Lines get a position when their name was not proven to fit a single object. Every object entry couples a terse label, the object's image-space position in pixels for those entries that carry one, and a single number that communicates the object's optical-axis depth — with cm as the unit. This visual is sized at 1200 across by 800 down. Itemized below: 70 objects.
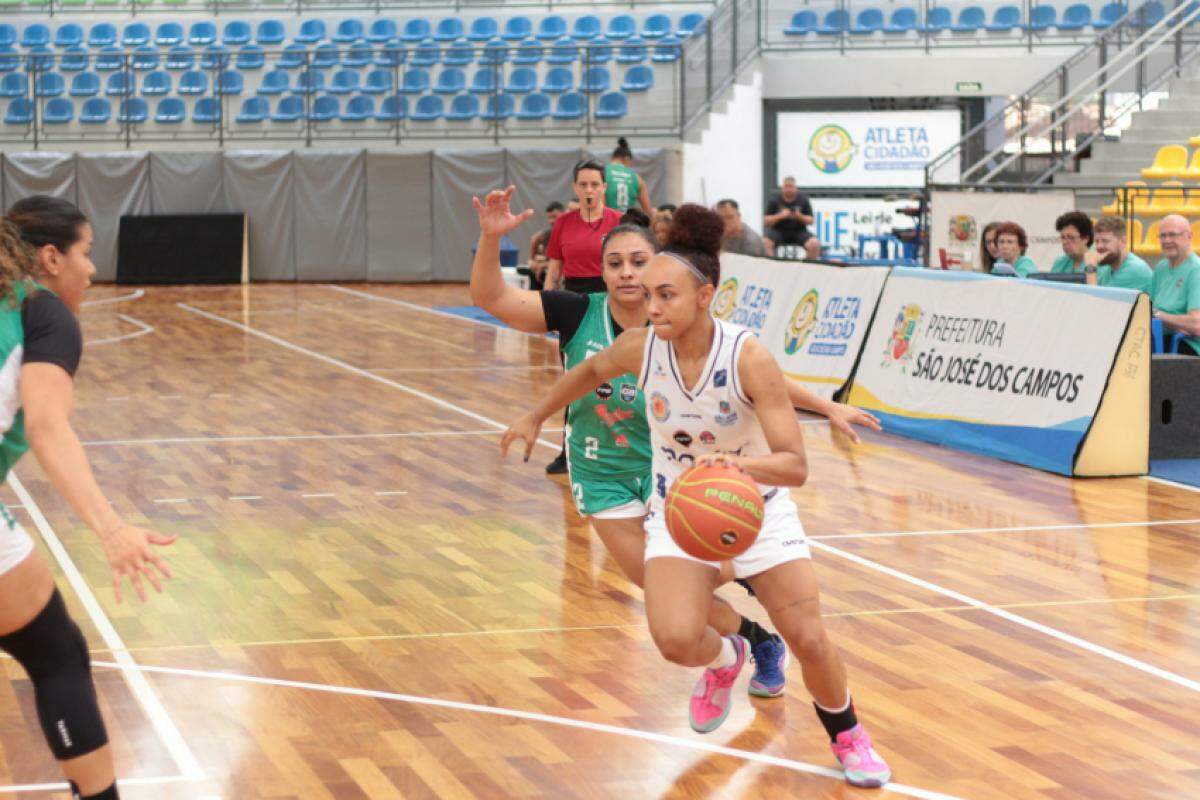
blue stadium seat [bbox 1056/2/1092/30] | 2791
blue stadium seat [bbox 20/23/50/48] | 3178
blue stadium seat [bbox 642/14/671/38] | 2977
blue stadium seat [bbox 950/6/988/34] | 2805
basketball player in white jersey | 486
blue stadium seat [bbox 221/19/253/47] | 3136
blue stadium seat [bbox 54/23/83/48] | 3203
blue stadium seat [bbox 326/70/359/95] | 2956
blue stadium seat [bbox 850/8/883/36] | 2842
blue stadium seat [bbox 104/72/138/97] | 3041
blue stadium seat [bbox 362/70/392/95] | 2950
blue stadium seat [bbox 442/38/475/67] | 2925
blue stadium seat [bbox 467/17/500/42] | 3059
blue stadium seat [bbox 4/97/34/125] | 3025
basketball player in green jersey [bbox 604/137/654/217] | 1237
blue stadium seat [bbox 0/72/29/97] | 3024
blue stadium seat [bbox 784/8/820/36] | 2861
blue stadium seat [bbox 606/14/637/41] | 3021
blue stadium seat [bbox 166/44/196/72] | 3020
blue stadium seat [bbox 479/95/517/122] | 2912
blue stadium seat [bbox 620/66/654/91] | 2818
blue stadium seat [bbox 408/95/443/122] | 2936
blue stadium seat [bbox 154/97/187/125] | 3019
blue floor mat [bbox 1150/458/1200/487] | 1027
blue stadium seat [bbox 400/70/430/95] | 2933
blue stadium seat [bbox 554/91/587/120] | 2867
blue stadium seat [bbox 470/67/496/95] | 2909
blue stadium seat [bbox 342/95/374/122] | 2955
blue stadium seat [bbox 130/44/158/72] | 3016
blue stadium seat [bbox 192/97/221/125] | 3011
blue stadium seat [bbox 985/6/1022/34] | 2803
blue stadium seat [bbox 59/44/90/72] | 3061
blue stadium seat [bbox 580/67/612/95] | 2862
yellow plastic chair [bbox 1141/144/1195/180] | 1989
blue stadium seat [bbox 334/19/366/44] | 3089
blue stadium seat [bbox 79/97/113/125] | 3041
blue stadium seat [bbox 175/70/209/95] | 3009
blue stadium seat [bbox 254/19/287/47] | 3102
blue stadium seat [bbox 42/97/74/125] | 3044
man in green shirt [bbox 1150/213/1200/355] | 1121
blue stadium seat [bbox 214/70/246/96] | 3000
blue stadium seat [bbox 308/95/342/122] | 2973
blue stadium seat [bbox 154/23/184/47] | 3167
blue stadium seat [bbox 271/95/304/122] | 2986
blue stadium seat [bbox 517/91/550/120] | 2894
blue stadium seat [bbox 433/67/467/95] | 2930
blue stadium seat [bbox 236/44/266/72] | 3012
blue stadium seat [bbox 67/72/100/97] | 3048
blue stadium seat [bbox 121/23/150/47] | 3170
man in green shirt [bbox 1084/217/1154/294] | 1190
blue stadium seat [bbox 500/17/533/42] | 3052
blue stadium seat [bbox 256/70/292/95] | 2986
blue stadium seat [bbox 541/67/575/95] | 2895
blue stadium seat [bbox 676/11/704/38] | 2978
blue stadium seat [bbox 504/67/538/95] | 2900
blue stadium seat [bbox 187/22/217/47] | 3141
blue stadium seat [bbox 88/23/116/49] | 3177
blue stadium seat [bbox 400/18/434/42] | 3077
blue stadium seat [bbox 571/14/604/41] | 3039
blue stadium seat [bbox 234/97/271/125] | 2991
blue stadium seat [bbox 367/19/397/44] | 3089
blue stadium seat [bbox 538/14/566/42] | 3052
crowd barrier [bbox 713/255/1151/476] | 1034
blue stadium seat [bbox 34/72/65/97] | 3049
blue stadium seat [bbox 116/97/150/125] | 3028
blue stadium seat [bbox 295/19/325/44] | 3088
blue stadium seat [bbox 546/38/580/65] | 2856
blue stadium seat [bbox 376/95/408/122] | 2941
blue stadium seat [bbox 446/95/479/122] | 2930
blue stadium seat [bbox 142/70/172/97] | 3036
